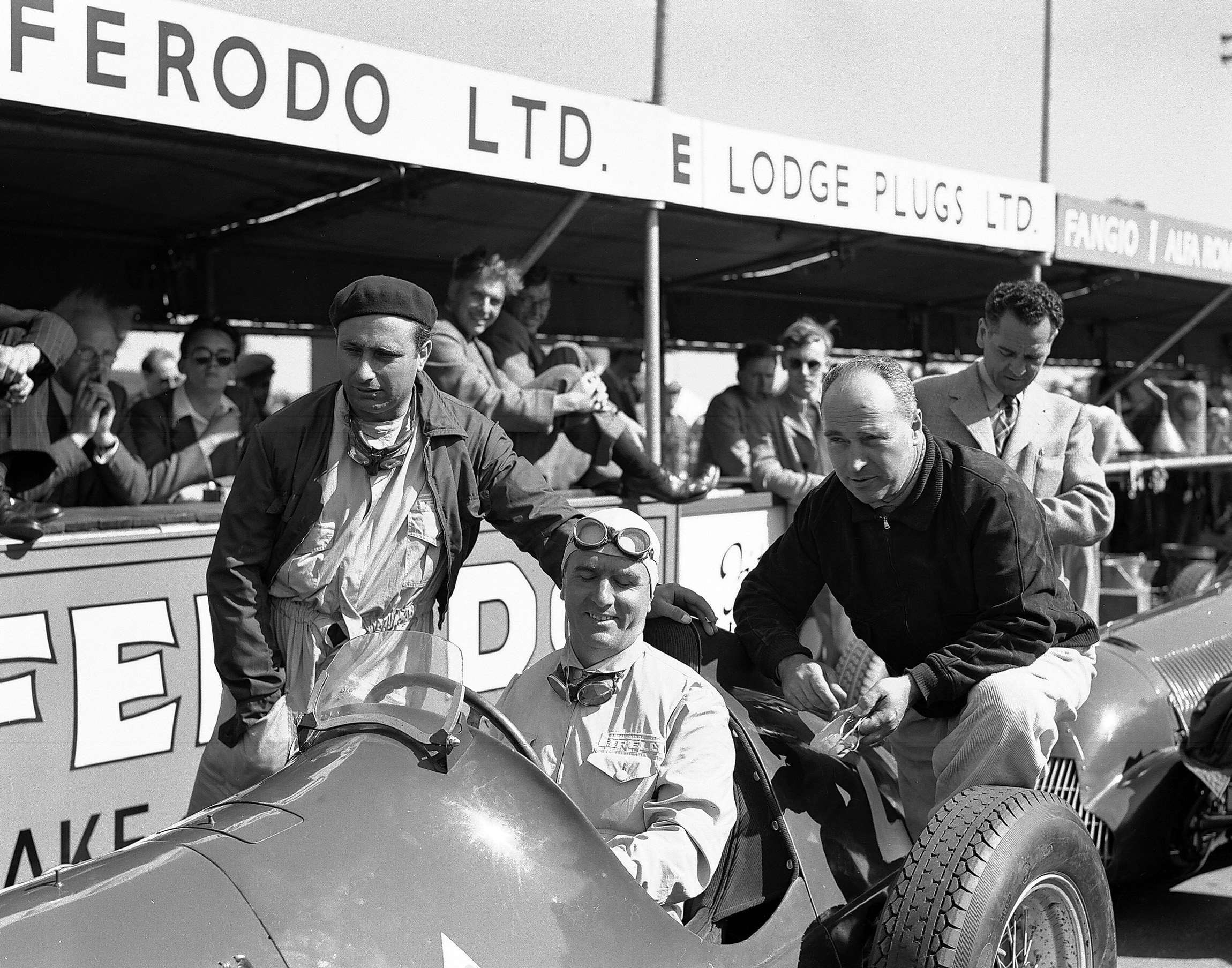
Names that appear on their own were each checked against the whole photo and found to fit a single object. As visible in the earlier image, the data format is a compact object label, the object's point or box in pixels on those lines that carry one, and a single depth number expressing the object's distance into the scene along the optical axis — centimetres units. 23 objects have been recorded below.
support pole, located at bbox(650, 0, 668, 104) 571
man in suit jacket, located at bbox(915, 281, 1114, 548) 372
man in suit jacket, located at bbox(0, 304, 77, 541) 404
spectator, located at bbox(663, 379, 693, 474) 774
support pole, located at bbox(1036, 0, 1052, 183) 1019
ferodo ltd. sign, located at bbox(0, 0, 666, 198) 348
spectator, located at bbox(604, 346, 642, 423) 674
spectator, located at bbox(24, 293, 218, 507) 432
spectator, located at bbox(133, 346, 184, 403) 768
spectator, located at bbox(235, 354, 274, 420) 682
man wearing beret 284
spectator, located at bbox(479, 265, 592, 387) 529
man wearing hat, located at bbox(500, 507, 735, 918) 240
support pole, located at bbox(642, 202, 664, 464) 535
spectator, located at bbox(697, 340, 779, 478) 629
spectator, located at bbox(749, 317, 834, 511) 614
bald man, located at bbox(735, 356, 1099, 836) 275
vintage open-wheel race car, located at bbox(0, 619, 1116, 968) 173
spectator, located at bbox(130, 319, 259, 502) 504
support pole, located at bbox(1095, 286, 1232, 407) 909
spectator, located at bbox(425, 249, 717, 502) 475
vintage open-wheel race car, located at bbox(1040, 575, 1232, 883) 376
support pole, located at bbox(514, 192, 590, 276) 521
